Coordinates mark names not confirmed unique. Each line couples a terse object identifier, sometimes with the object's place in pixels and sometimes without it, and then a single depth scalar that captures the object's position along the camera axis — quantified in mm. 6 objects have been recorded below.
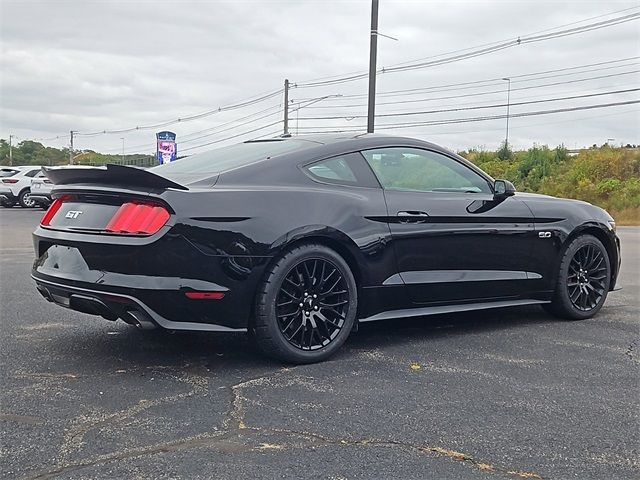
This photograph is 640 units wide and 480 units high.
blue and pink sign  23047
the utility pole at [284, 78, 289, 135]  37438
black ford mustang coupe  3803
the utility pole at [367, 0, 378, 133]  15984
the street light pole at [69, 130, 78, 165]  80288
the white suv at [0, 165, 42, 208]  25672
